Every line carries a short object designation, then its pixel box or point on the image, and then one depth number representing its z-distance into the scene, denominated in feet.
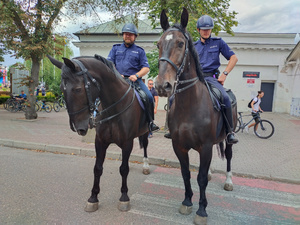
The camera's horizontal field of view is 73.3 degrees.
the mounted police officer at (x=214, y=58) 10.80
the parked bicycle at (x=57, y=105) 58.08
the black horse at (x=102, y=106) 7.57
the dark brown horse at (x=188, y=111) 7.46
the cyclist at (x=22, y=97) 54.75
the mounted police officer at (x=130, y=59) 11.94
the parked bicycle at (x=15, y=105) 53.88
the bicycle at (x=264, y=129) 30.00
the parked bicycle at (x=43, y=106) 56.03
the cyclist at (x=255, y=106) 31.00
